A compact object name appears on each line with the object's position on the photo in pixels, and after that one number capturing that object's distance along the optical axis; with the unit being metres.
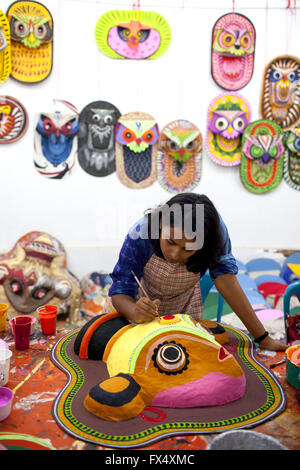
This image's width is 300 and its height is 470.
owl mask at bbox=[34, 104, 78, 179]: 3.55
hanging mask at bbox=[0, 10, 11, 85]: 3.34
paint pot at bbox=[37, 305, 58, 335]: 1.68
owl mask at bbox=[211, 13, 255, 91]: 3.64
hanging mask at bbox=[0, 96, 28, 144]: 3.54
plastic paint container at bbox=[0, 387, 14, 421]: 1.11
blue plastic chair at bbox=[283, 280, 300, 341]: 1.76
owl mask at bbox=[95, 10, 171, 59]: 3.54
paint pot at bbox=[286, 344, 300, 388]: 1.30
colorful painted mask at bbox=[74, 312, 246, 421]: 1.14
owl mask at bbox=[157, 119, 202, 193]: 3.71
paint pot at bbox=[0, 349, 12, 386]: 1.27
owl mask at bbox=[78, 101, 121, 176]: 3.65
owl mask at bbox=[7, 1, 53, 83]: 3.40
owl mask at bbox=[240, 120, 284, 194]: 3.79
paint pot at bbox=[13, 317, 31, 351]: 1.54
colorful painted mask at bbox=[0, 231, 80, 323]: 3.38
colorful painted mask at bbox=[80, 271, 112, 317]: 3.61
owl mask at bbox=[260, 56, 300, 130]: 3.79
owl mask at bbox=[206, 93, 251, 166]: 3.74
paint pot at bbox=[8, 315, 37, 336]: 1.65
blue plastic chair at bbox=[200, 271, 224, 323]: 2.32
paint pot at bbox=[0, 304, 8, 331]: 1.72
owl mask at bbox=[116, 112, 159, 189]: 3.65
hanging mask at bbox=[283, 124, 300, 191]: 3.84
